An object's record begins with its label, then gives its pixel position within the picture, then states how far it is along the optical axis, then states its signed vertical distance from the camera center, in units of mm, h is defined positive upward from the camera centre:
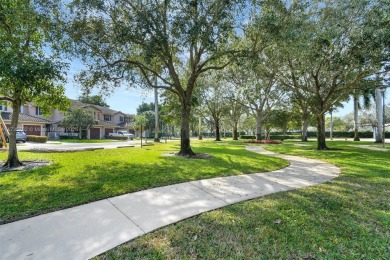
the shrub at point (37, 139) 24530 -561
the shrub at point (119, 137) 35903 -714
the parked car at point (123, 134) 37875 -168
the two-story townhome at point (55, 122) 29859 +1752
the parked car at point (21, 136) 23381 -213
